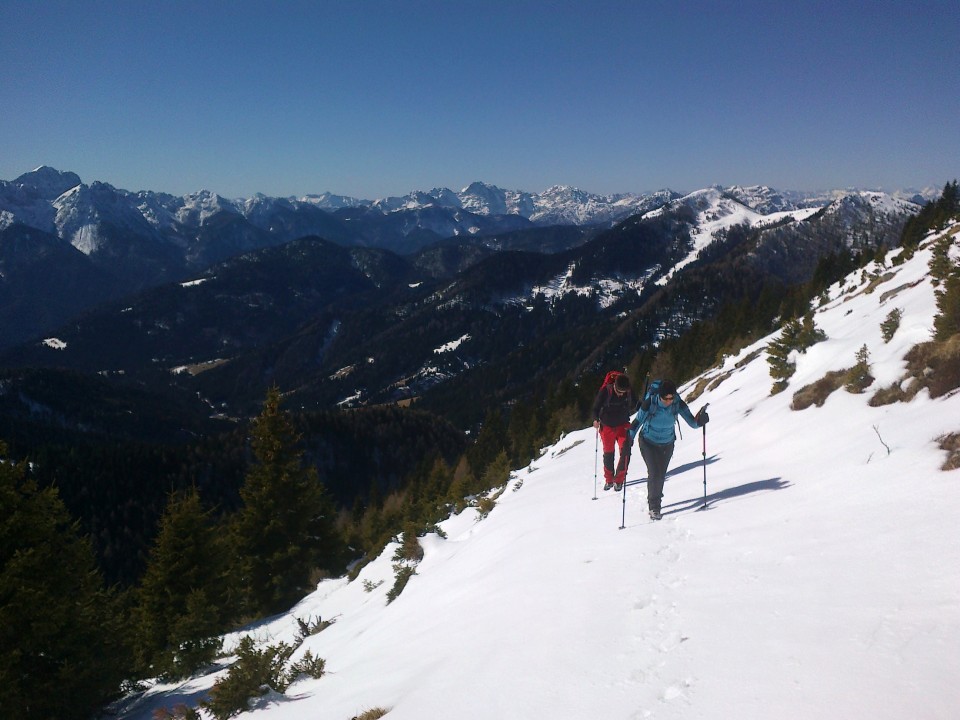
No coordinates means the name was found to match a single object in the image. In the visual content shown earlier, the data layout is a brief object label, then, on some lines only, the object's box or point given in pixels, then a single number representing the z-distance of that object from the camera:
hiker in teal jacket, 8.77
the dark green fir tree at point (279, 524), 22.25
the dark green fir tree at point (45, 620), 9.85
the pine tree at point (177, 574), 15.34
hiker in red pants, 10.74
